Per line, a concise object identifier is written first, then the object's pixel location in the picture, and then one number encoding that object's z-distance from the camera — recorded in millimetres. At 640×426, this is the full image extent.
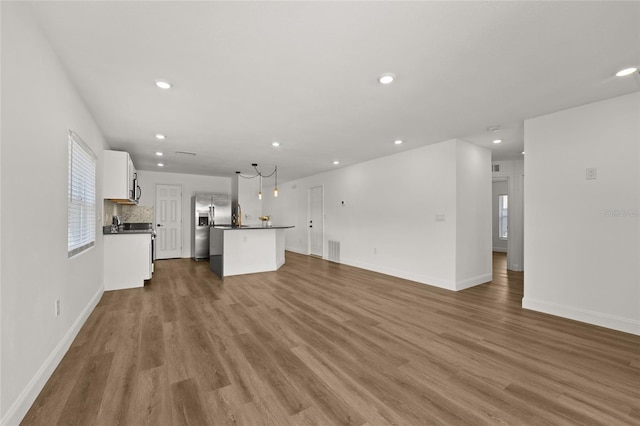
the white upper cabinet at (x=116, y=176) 4535
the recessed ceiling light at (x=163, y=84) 2689
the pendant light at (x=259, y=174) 7922
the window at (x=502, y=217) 9375
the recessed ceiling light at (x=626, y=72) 2510
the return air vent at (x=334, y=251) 7565
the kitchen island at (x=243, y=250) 5734
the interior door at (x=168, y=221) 8016
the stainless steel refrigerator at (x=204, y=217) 7918
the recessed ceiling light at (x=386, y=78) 2570
